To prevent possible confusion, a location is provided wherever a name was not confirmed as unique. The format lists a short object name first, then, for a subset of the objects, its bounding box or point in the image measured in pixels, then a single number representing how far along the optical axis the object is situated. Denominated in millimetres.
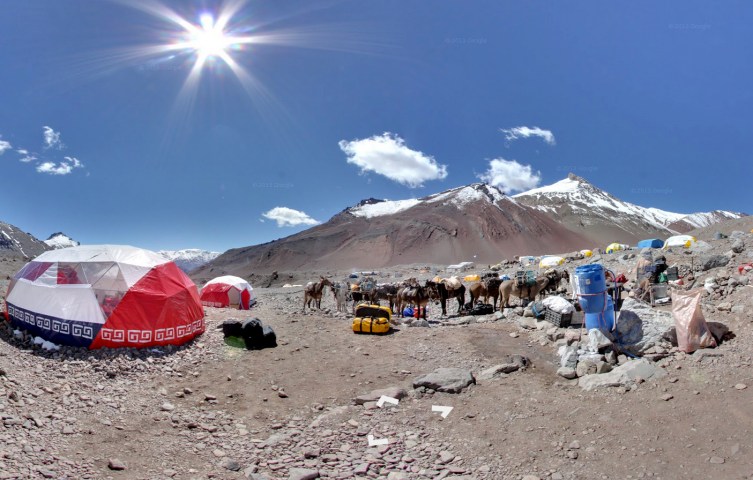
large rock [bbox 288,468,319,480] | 5336
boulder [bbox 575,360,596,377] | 7677
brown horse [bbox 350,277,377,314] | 19578
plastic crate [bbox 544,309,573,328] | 11070
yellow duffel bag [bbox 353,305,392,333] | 12289
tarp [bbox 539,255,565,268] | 33538
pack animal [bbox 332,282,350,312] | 20266
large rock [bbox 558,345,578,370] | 8094
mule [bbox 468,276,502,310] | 16978
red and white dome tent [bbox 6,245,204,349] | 9016
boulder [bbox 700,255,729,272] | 14898
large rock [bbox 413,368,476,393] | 7863
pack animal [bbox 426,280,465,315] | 17000
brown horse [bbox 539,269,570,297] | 18875
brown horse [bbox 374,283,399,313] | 19344
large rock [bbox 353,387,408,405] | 7594
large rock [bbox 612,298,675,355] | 8258
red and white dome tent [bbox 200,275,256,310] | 22125
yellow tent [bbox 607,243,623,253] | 40812
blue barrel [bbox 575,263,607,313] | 8844
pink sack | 7645
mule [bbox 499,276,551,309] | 16312
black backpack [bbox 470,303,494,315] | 16172
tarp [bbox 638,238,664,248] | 41925
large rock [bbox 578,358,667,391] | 6973
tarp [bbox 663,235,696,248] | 32850
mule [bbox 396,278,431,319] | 16312
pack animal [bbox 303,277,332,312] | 20828
